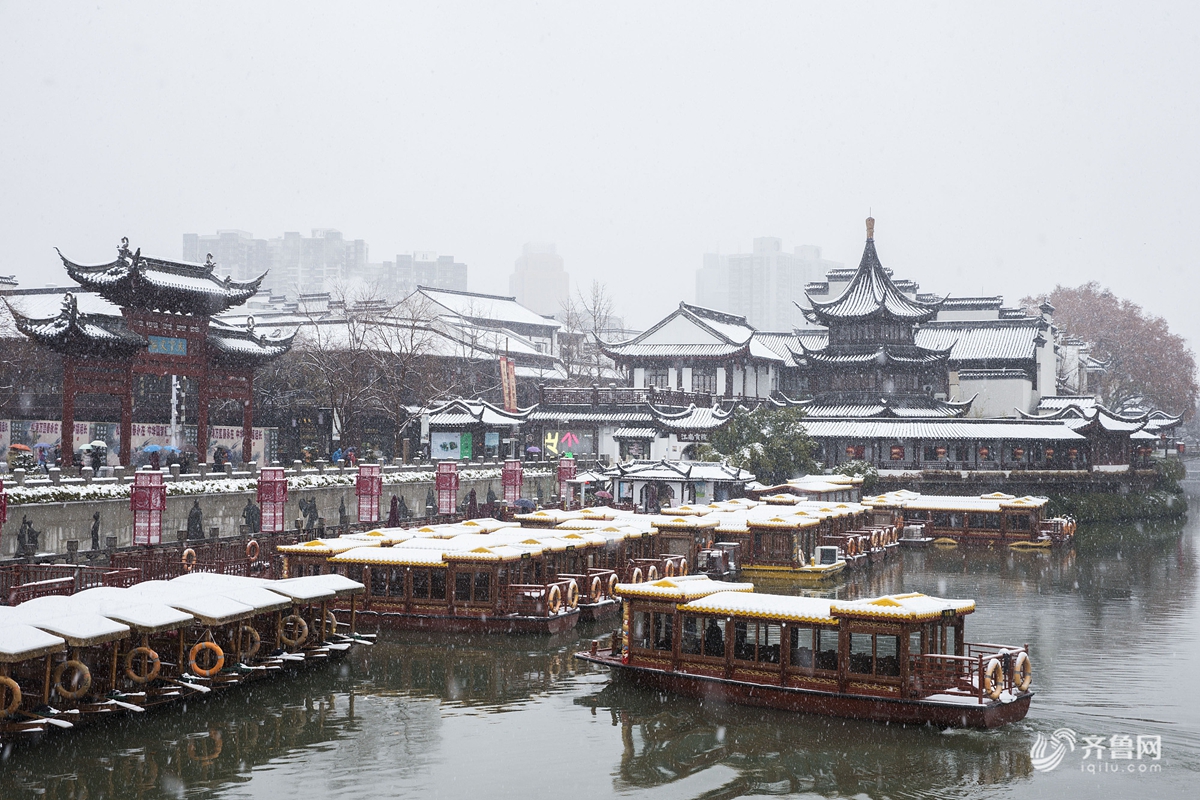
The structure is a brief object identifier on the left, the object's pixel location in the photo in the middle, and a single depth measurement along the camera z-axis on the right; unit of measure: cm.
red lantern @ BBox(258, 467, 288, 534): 3647
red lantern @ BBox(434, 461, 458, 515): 4528
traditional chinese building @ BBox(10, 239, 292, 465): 3981
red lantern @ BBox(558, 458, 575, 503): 5197
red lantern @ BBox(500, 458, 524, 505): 4997
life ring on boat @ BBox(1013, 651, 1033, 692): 2012
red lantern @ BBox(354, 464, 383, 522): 4056
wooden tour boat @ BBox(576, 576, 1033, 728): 1956
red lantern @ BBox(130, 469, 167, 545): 3234
